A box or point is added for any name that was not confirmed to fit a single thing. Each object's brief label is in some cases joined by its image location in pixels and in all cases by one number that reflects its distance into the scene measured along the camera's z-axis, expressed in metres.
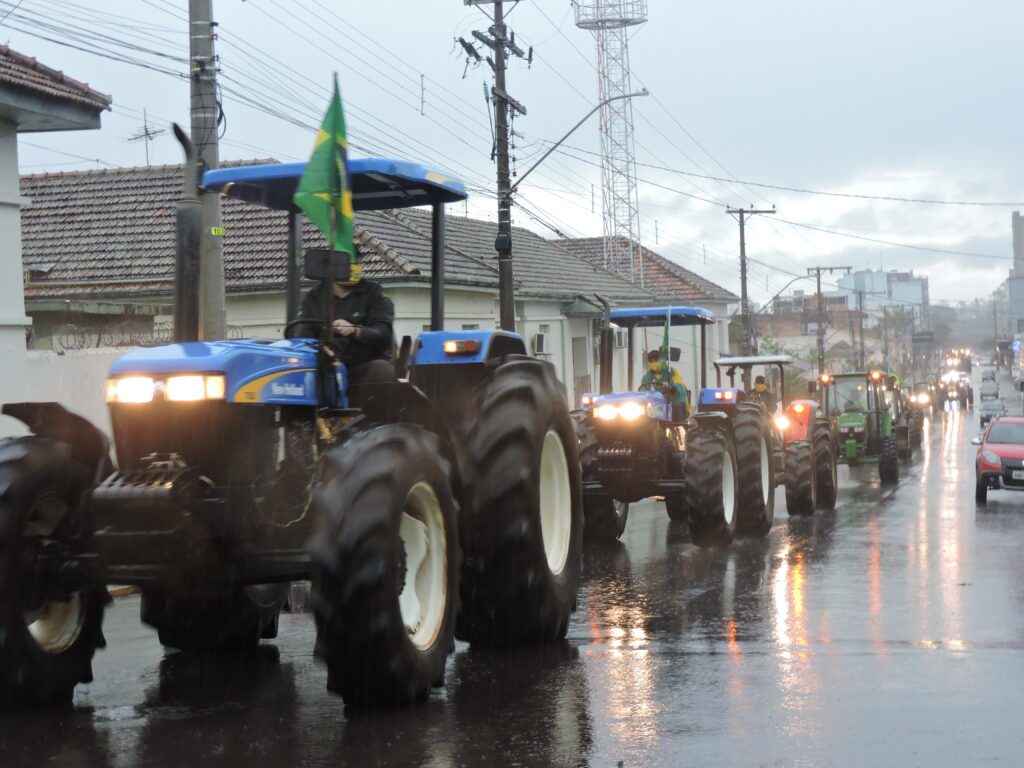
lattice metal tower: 40.47
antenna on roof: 28.53
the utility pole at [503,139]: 21.20
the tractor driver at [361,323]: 7.30
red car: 20.56
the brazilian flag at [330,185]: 6.87
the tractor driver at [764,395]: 19.52
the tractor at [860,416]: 29.28
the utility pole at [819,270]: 67.57
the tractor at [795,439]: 17.41
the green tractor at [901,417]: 34.60
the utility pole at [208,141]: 12.77
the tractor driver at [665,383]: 15.34
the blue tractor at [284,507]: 6.08
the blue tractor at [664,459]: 14.17
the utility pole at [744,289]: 45.31
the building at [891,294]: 161.25
